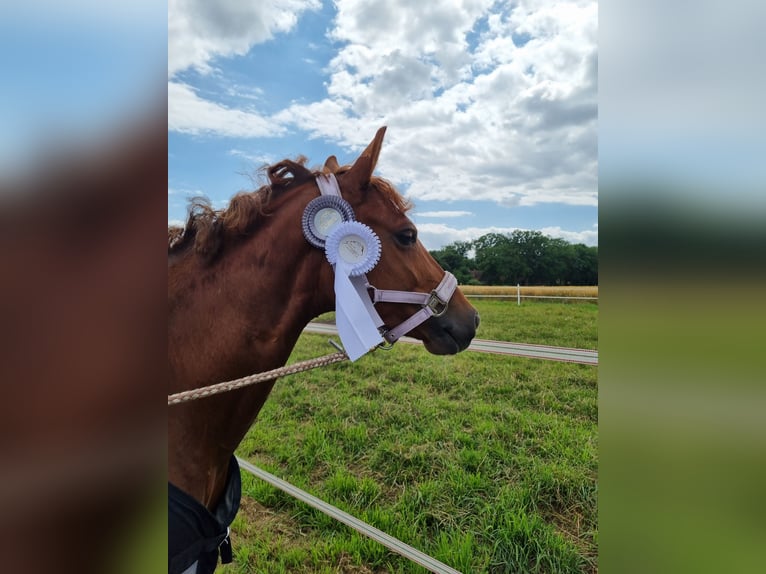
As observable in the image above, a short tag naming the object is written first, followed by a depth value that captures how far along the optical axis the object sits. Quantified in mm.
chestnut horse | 1490
